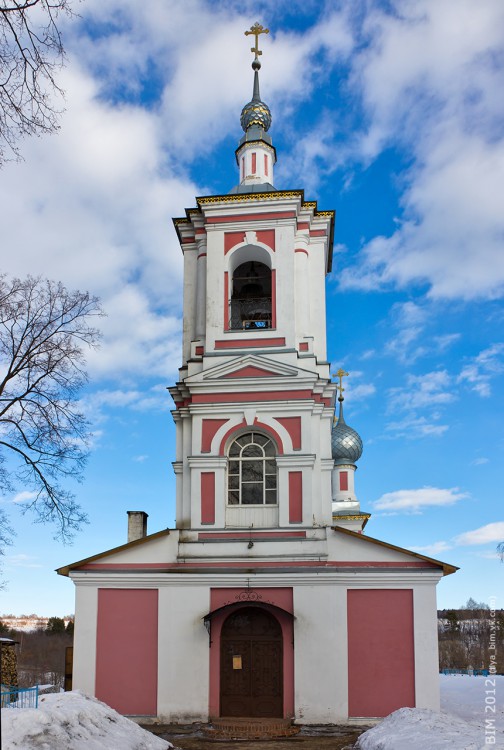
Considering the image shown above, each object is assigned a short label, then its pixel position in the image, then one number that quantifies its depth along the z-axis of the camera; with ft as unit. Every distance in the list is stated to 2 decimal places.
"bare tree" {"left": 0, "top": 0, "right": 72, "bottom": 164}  19.34
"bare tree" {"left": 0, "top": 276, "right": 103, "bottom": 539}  49.49
